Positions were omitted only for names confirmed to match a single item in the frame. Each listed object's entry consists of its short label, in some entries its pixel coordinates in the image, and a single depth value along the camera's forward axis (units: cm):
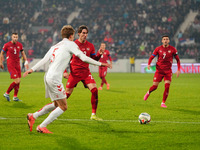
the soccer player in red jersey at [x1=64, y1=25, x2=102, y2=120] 1767
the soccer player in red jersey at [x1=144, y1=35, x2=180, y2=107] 2364
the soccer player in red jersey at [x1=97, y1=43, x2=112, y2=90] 3716
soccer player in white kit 1294
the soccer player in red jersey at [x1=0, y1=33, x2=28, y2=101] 2556
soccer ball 1569
